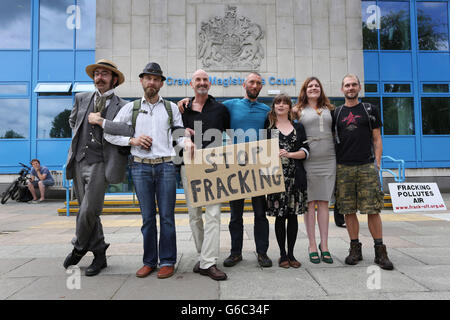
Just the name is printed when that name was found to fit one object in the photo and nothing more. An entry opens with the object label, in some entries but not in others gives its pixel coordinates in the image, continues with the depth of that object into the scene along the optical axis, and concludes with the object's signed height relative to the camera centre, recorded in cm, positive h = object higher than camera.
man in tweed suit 338 +14
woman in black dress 347 -5
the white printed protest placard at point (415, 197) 627 -56
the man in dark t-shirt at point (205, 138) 324 +40
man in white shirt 331 +3
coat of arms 1247 +539
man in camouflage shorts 356 +8
